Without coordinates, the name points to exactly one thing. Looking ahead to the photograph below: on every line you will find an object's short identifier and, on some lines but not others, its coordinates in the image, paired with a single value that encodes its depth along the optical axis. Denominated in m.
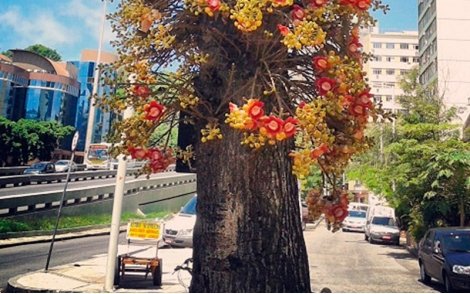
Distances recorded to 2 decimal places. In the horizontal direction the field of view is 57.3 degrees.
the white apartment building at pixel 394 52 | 68.62
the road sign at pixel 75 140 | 9.48
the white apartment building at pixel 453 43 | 42.41
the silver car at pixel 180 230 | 13.24
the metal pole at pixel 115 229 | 7.05
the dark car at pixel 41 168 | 32.97
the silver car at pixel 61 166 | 36.84
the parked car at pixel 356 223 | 29.63
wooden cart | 7.85
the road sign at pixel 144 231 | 8.57
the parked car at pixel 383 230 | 21.95
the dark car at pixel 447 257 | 9.04
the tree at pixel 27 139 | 38.34
